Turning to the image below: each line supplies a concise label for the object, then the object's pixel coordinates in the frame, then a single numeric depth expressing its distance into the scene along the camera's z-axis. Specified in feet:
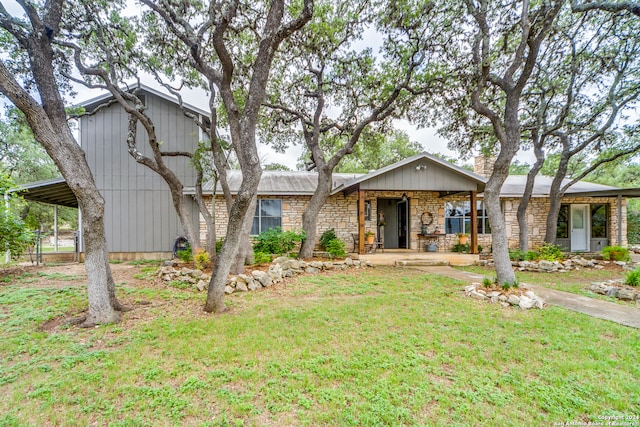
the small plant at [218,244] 30.44
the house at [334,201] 31.68
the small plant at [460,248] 35.68
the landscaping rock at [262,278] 20.48
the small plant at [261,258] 26.41
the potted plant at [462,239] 36.19
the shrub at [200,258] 23.48
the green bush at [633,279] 18.66
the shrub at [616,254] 31.09
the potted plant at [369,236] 34.01
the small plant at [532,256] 29.91
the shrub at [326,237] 33.61
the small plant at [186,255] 27.81
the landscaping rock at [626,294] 17.03
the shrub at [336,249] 30.27
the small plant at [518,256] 29.91
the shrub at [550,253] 29.66
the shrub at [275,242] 30.15
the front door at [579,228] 39.70
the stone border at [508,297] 15.72
